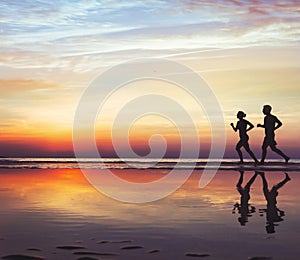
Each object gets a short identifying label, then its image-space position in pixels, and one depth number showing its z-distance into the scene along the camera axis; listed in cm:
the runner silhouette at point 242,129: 2358
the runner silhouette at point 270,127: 2250
